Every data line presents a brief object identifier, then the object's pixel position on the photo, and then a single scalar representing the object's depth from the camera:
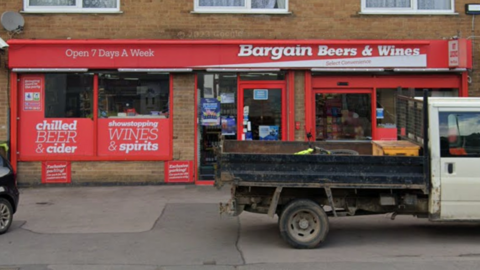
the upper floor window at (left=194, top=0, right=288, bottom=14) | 11.80
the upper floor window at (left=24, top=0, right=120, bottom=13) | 11.62
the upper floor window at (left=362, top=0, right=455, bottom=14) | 11.96
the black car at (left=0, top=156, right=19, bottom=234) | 7.40
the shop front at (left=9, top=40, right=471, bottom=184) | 11.49
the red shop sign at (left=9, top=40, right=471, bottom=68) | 11.39
